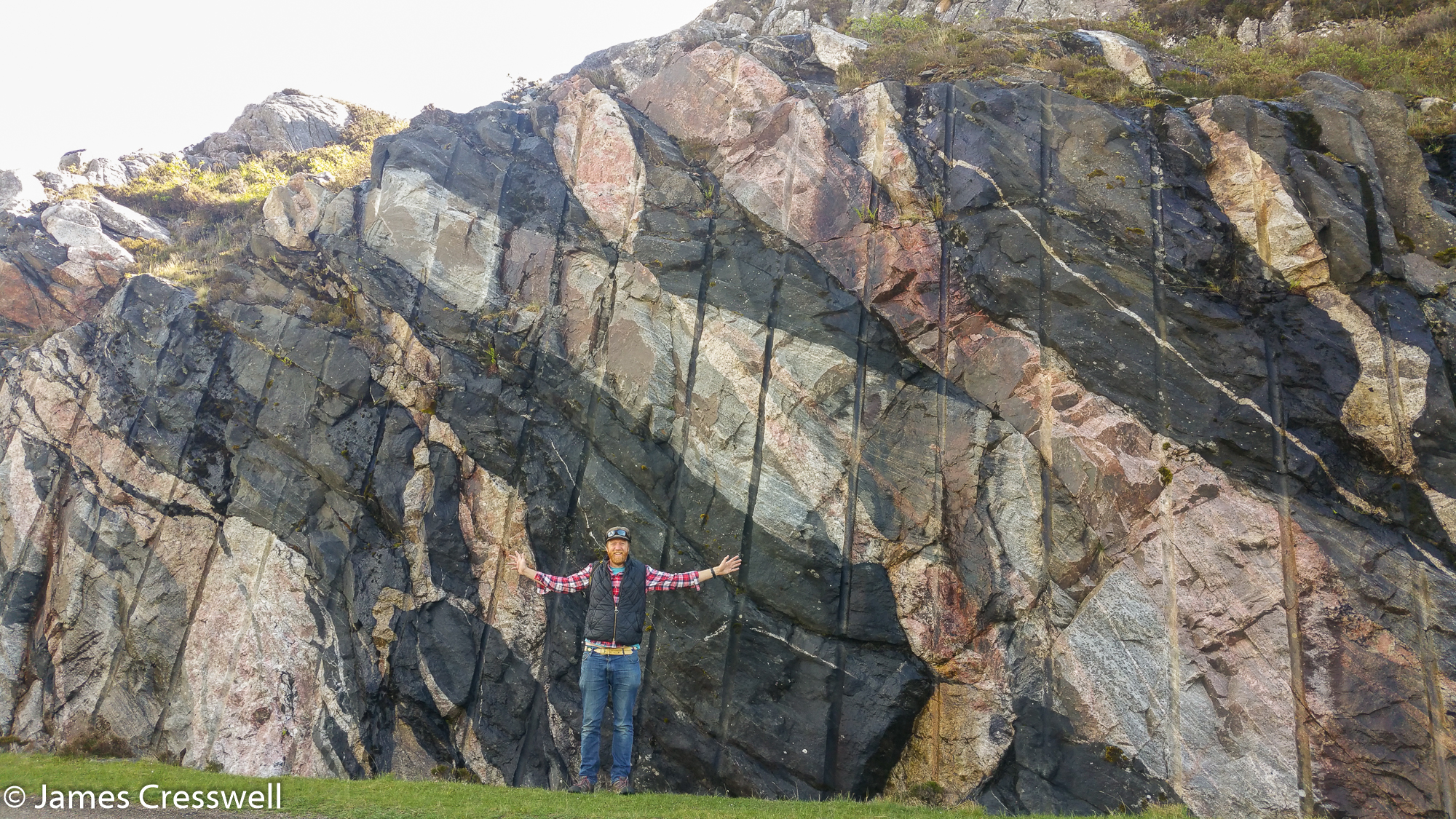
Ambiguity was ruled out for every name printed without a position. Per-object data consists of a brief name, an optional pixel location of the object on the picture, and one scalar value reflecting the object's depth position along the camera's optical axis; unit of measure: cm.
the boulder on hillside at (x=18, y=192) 1564
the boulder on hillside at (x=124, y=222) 1622
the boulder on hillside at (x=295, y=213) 1369
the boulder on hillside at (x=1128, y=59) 1209
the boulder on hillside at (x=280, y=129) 2211
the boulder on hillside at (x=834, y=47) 1352
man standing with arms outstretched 852
